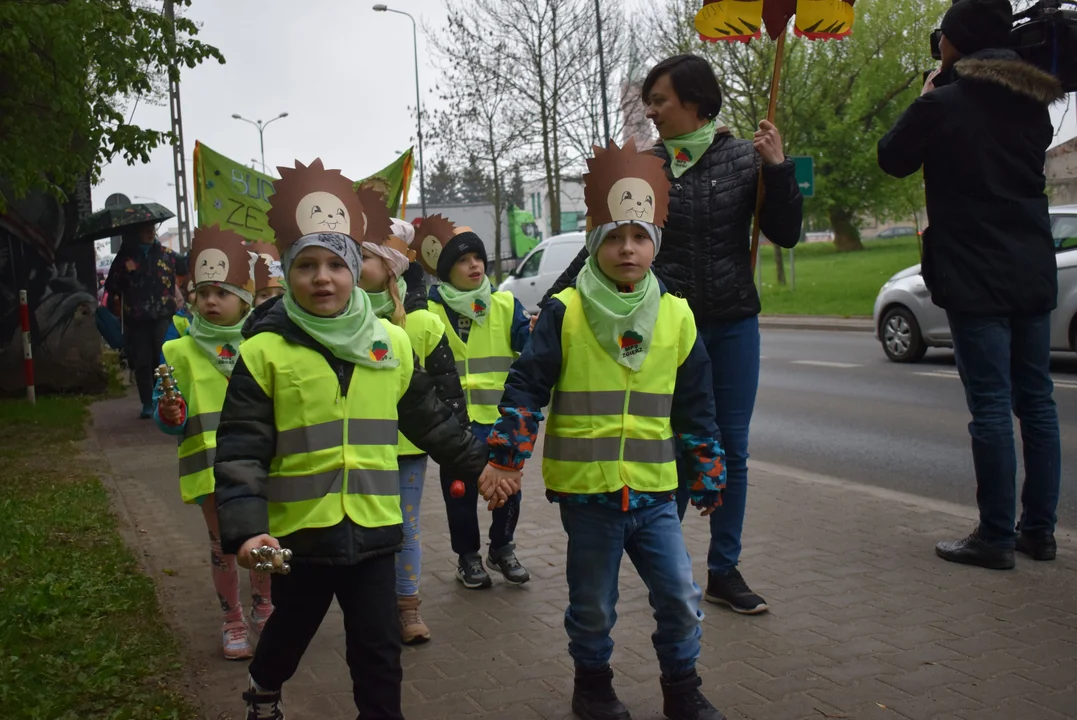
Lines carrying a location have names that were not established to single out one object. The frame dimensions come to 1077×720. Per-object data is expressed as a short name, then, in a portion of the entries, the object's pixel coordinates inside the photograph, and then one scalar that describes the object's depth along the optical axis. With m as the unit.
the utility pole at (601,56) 29.42
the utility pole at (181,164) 28.31
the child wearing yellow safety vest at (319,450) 3.20
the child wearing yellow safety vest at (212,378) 4.55
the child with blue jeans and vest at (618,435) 3.59
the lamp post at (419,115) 37.78
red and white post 12.72
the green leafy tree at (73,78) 8.12
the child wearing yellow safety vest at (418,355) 4.26
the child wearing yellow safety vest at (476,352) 5.41
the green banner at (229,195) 9.30
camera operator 5.05
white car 21.89
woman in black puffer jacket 4.50
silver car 13.77
